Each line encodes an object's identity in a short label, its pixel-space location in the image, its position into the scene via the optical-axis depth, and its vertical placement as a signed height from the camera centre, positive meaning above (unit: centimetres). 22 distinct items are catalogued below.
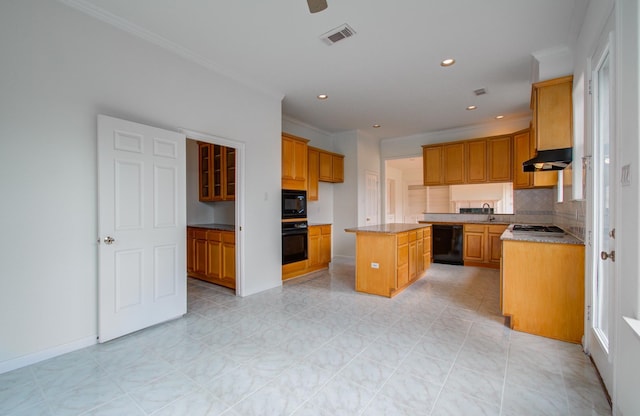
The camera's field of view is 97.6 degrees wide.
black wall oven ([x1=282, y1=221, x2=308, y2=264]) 454 -59
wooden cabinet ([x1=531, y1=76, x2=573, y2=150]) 275 +91
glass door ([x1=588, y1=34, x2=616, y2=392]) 197 -4
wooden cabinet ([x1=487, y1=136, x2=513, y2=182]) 541 +90
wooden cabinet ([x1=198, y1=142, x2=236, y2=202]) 453 +58
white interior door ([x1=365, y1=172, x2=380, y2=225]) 659 +17
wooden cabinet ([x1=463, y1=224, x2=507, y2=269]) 544 -77
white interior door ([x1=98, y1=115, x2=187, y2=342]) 249 -19
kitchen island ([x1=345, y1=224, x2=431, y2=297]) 373 -74
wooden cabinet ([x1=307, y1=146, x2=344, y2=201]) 545 +79
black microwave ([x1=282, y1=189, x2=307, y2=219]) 451 +4
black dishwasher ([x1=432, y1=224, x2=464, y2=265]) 584 -81
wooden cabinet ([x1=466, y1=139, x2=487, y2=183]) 567 +92
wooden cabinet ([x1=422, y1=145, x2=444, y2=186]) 617 +90
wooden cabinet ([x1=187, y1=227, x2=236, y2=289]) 407 -77
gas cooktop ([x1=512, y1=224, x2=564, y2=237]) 313 -31
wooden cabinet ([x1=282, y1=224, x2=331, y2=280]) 480 -94
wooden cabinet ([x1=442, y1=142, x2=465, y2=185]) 590 +92
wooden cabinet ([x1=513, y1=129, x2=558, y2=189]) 504 +86
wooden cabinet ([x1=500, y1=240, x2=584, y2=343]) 246 -77
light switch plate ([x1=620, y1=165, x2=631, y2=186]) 138 +15
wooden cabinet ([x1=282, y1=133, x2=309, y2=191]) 475 +78
